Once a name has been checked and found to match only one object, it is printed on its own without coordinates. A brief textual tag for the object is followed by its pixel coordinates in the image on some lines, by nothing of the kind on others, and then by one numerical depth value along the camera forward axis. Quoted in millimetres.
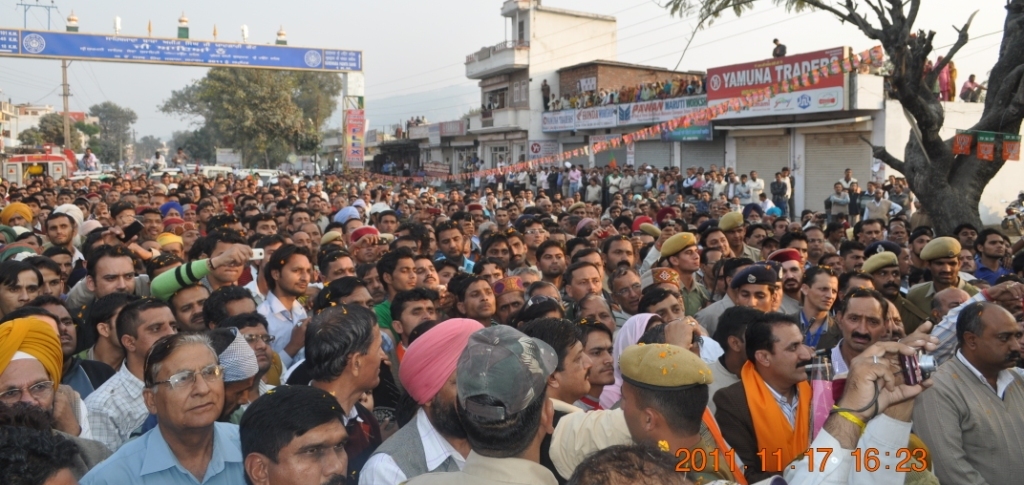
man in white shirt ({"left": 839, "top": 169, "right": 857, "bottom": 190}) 17516
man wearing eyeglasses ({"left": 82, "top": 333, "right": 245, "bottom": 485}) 2826
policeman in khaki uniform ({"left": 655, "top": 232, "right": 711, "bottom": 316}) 7004
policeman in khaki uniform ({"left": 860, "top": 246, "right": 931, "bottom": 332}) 6408
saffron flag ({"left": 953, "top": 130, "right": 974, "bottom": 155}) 9648
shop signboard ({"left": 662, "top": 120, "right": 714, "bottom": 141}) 23906
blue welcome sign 26062
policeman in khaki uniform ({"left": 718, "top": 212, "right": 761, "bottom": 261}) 8656
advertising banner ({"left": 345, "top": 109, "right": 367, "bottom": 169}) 23734
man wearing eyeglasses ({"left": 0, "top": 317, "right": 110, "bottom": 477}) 3107
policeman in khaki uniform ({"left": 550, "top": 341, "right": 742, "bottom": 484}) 2699
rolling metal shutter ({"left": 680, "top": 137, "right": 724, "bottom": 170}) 24484
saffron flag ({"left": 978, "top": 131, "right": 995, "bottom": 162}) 9445
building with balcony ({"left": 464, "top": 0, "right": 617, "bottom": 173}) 36125
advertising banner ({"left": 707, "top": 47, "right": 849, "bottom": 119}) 19188
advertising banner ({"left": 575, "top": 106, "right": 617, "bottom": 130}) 28231
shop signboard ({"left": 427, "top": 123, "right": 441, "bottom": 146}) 43000
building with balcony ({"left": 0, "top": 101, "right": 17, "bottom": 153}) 57681
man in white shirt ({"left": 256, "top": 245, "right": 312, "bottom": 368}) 5527
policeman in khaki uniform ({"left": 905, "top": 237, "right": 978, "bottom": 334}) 6409
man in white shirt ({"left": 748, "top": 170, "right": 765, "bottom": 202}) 18719
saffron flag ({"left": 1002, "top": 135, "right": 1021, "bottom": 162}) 9289
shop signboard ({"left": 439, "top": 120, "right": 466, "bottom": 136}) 40844
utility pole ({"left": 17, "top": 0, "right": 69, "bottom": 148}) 29688
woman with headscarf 4398
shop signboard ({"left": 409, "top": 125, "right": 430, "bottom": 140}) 44438
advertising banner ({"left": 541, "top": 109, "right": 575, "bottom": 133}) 31494
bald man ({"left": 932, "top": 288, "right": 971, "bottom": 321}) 5309
